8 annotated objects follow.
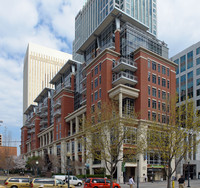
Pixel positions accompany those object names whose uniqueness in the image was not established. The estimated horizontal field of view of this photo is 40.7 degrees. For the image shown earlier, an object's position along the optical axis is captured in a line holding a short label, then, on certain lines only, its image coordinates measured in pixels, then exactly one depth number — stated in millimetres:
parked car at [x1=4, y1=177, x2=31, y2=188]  30253
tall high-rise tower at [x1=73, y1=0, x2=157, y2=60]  93625
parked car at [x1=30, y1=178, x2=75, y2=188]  28750
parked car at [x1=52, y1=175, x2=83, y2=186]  44656
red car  33344
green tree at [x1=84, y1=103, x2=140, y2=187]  30939
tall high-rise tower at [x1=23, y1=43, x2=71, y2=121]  180750
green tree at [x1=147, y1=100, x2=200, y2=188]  26547
